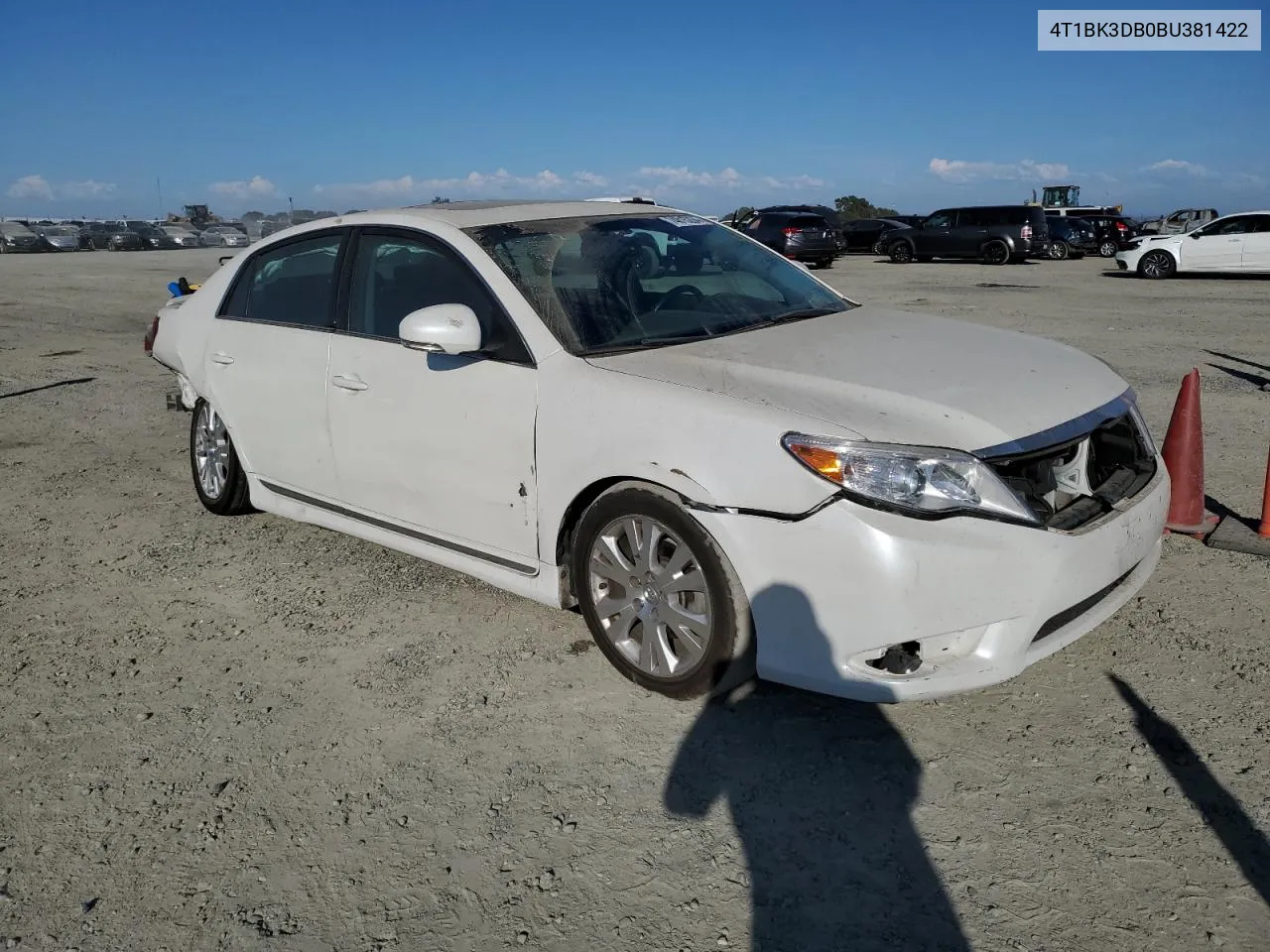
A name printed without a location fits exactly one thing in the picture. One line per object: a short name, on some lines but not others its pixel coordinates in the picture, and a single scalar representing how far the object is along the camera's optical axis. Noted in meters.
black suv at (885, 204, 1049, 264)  28.83
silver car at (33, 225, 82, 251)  41.84
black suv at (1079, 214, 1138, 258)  32.56
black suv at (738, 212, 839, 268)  26.86
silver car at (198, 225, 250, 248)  46.84
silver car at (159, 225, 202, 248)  45.85
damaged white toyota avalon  3.09
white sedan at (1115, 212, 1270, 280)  21.41
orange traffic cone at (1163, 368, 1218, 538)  5.07
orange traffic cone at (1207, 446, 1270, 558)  4.88
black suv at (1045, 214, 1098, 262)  31.66
